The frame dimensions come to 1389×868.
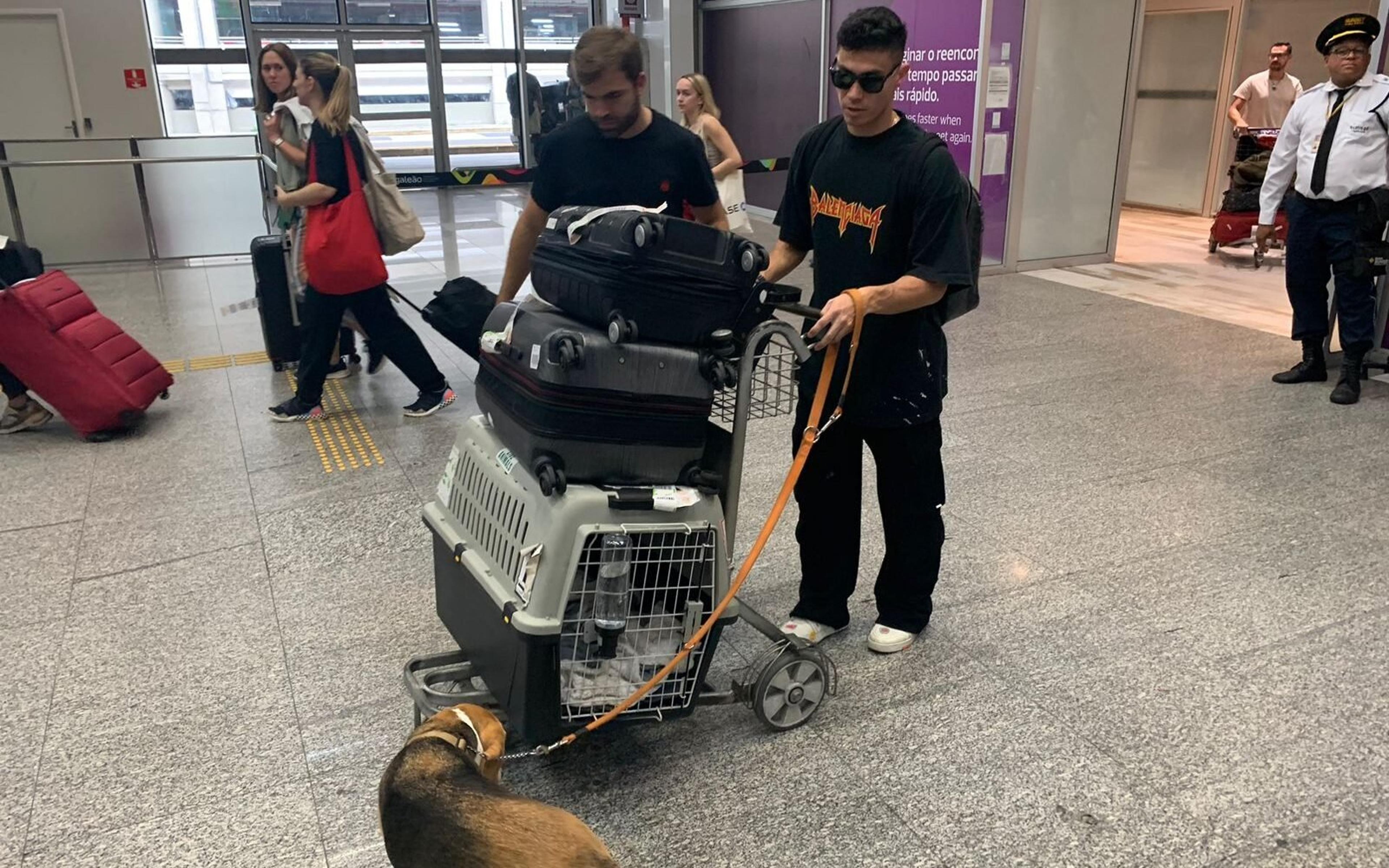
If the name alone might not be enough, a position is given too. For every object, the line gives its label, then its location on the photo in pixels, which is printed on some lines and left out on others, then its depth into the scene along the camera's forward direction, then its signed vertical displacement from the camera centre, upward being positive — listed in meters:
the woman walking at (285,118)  4.58 +0.01
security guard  4.76 -0.36
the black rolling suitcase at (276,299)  5.21 -0.90
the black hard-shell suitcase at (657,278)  1.88 -0.30
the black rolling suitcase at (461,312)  4.45 -0.83
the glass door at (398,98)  14.34 +0.29
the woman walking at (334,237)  4.19 -0.49
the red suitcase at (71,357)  4.22 -0.98
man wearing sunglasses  2.23 -0.41
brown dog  1.50 -1.05
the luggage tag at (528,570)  1.91 -0.83
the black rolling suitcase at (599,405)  1.88 -0.54
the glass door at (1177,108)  11.24 +0.05
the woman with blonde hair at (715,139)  5.78 -0.13
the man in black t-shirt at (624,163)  2.63 -0.12
